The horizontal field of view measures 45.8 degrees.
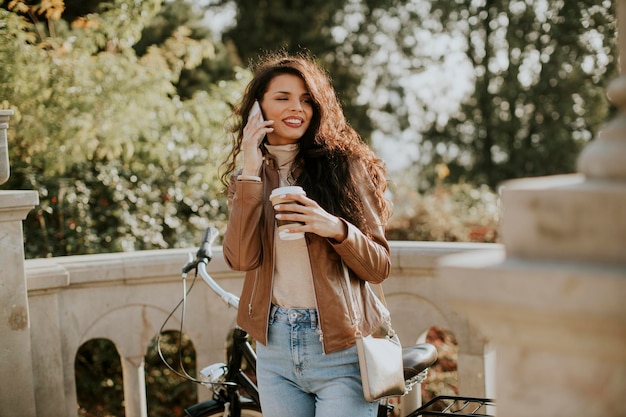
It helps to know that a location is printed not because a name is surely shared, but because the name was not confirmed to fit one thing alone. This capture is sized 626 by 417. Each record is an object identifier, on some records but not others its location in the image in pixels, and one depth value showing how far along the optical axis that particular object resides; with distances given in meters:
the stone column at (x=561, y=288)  1.14
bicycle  3.30
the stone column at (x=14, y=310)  3.45
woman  2.53
